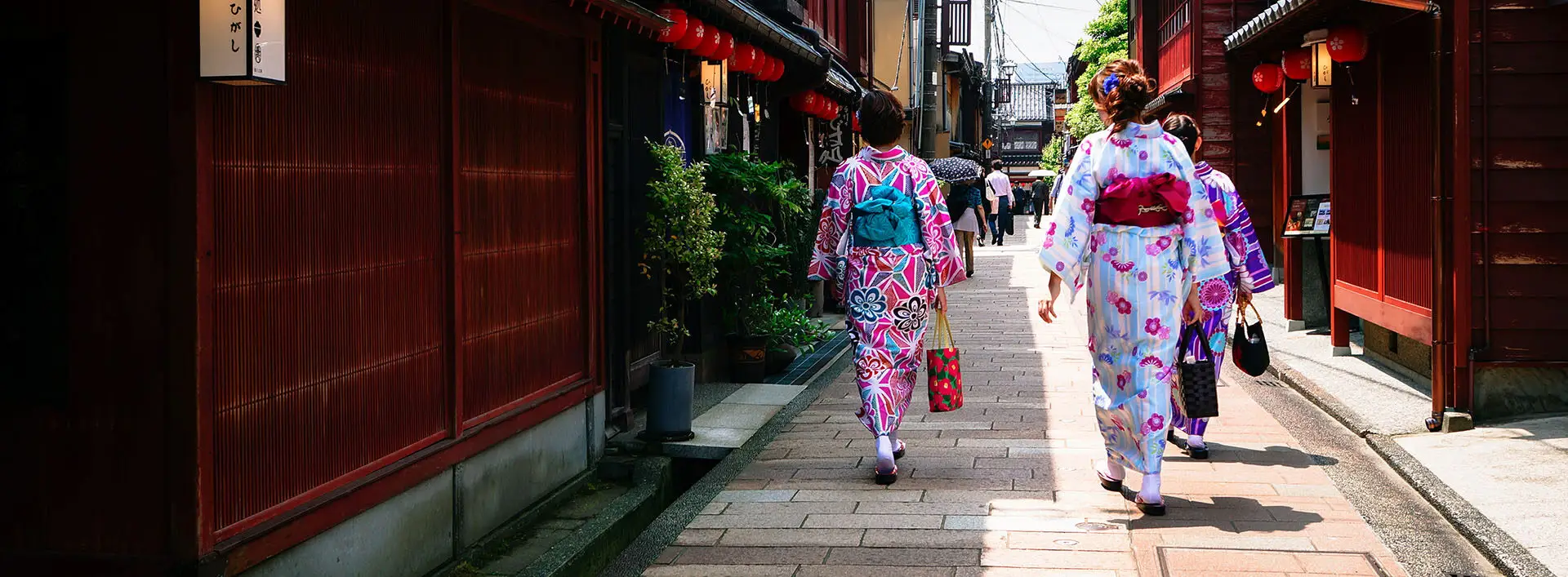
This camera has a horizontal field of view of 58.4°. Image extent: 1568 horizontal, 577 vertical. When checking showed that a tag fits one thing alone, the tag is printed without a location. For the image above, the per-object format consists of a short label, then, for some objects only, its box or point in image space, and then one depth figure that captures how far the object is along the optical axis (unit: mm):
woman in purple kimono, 8016
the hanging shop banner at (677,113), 11273
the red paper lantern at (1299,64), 13227
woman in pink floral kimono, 7820
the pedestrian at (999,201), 30766
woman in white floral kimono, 6805
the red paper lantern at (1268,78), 14742
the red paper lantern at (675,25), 9749
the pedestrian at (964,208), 22125
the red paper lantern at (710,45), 10742
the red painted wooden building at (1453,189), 8945
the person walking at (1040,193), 45062
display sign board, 14297
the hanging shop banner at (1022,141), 93000
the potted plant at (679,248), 8680
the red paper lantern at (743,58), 12188
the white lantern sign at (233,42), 4242
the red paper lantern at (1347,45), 11258
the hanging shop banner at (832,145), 19953
